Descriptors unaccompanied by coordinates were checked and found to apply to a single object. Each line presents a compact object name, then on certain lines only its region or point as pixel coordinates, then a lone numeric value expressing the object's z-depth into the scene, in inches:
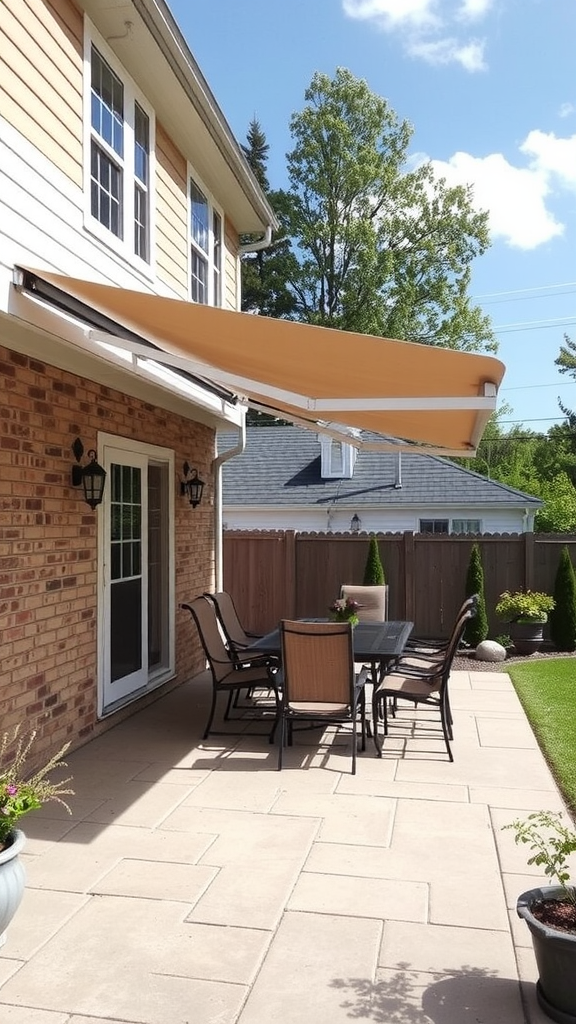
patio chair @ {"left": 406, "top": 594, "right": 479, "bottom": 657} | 305.1
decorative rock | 454.3
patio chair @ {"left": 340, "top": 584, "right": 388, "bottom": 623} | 405.7
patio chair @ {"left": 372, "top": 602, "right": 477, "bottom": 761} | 258.4
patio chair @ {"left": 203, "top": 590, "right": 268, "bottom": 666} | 305.7
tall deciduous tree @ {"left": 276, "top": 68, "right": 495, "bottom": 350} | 1055.6
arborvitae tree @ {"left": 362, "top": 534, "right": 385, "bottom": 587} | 512.4
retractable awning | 173.9
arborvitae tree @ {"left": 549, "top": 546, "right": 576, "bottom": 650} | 482.6
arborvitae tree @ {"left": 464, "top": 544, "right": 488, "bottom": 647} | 489.7
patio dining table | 267.1
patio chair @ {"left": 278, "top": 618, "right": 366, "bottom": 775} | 240.1
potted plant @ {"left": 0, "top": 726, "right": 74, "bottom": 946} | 124.1
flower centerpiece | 324.6
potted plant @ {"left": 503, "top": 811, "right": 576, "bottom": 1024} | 112.0
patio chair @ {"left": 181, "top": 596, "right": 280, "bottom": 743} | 278.5
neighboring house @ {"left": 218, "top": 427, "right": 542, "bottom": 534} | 789.9
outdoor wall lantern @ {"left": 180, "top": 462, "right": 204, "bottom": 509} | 370.8
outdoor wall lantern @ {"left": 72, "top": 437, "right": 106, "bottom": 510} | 249.3
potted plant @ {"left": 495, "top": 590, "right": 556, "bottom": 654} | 469.7
